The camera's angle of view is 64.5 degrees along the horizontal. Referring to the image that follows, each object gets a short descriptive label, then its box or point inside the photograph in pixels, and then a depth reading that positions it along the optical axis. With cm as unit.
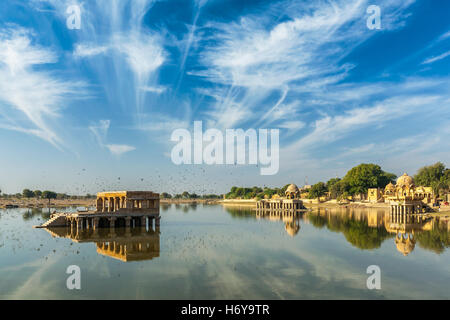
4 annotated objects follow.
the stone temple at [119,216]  5278
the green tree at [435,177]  10562
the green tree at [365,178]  12775
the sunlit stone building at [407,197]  7356
